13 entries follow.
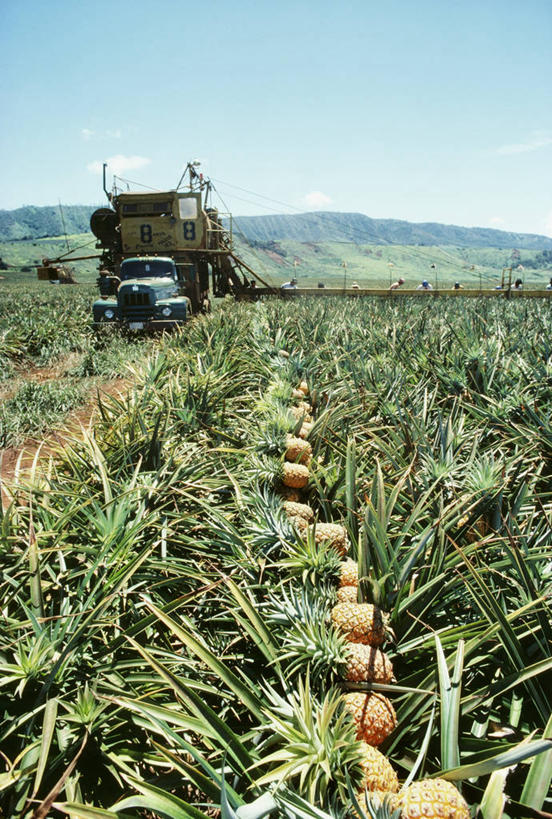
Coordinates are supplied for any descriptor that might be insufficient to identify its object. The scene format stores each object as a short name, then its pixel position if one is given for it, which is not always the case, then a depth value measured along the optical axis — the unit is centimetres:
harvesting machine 1341
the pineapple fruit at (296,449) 252
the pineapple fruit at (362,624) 138
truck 1156
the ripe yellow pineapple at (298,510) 210
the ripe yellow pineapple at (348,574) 163
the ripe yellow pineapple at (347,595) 156
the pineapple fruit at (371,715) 118
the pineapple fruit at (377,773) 106
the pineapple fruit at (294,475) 232
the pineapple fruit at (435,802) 92
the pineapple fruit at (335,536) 188
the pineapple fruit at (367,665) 129
